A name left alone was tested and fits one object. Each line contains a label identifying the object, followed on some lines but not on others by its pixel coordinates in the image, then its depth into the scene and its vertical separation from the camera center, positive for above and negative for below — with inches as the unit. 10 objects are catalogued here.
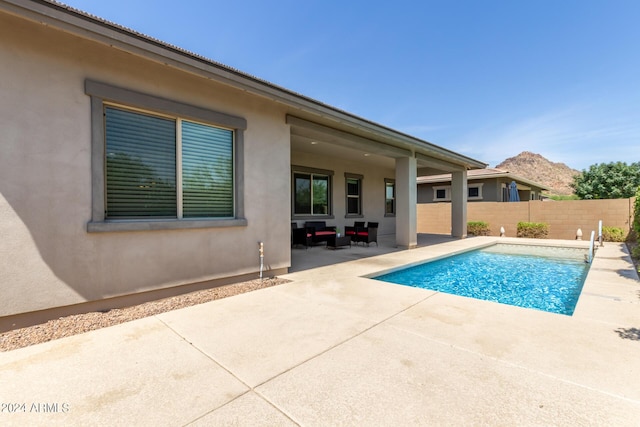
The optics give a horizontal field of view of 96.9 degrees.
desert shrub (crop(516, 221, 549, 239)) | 577.0 -39.4
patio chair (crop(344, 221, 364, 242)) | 475.5 -32.9
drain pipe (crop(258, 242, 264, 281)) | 238.1 -34.6
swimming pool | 232.1 -69.7
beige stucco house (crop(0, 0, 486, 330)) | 142.3 +29.3
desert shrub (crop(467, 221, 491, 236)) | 644.7 -40.2
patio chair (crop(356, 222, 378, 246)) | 453.7 -39.0
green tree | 1141.1 +124.5
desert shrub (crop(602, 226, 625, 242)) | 502.3 -42.0
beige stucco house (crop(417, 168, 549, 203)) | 759.1 +72.5
